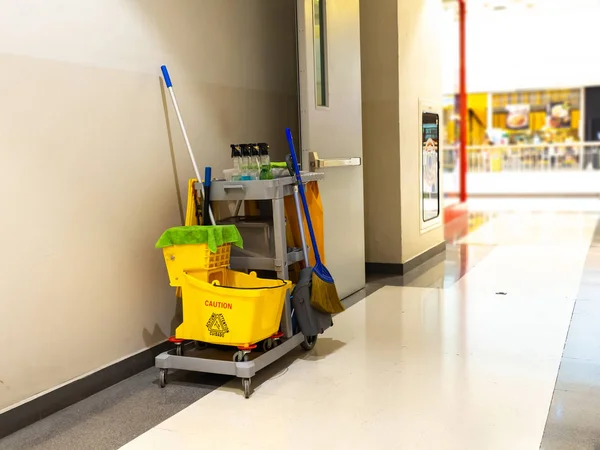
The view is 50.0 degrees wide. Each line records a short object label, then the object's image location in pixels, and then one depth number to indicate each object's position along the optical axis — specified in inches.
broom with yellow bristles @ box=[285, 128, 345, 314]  125.0
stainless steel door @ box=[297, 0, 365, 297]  158.7
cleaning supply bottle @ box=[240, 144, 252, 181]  126.9
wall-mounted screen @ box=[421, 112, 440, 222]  241.4
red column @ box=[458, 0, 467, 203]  414.0
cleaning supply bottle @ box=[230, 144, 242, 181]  128.0
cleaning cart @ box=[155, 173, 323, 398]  111.7
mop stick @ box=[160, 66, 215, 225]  126.2
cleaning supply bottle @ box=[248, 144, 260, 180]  126.6
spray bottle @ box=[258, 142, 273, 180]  125.5
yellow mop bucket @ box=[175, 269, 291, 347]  111.1
